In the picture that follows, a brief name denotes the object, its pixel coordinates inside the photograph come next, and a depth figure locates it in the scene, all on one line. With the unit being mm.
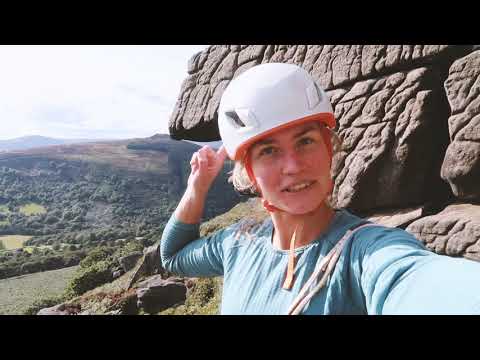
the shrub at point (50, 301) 20725
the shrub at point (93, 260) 23406
